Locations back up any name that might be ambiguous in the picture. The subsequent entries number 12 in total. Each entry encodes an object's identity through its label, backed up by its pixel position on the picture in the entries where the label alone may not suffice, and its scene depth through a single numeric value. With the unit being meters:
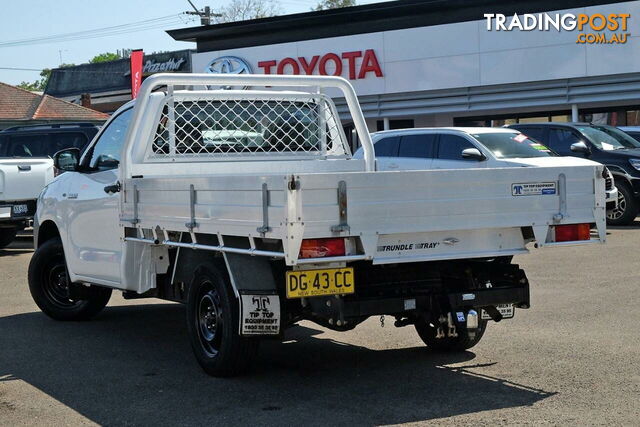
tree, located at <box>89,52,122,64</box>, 139.38
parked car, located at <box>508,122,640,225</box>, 18.33
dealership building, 29.42
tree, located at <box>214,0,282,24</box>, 88.51
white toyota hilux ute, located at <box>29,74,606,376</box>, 6.31
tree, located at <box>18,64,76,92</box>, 142.19
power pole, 52.27
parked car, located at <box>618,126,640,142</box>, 21.50
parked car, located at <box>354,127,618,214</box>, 15.76
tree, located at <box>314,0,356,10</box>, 95.63
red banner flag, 33.72
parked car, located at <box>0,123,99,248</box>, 16.69
